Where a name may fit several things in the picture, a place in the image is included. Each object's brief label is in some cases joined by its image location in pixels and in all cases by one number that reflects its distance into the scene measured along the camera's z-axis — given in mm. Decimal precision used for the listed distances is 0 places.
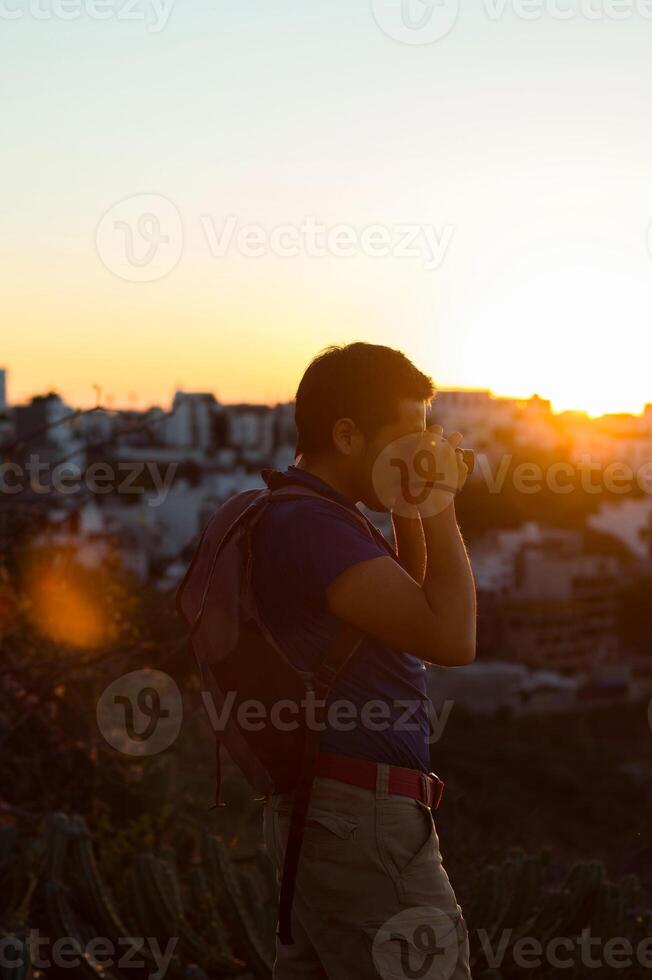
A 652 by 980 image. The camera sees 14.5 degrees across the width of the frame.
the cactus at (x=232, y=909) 5673
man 3655
